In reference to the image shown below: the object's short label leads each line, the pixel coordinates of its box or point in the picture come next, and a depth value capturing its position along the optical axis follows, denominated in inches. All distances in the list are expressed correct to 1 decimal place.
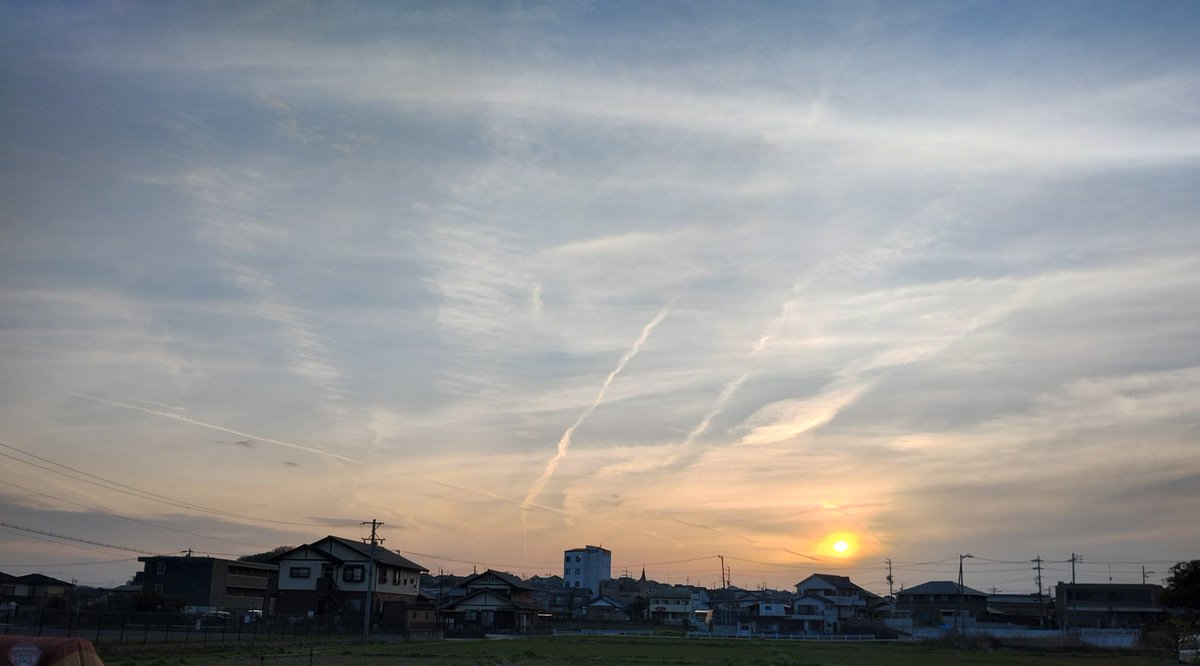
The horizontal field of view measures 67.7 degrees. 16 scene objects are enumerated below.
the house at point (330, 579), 3110.2
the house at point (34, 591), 3336.1
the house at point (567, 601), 5629.9
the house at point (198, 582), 3491.6
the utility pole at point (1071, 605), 4459.4
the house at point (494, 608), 3927.2
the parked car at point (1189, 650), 1555.1
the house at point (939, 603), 4554.6
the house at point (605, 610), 5328.7
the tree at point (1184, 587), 2586.1
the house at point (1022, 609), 4862.2
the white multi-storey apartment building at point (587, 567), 7106.3
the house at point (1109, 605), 4436.5
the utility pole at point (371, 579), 2530.0
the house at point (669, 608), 5457.7
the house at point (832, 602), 4719.7
